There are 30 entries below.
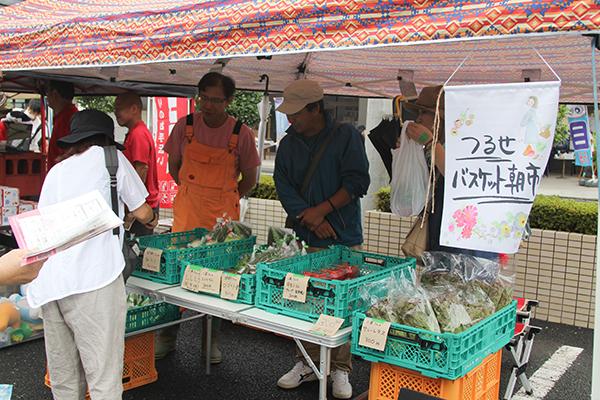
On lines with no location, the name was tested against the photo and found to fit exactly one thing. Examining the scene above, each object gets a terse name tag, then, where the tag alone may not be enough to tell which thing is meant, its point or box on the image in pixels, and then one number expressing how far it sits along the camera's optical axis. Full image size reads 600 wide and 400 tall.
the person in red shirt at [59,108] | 5.27
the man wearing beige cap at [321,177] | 3.84
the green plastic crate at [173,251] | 3.34
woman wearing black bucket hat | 2.79
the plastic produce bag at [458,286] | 2.58
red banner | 7.70
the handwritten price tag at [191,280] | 3.16
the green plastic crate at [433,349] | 2.37
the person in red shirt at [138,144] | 4.66
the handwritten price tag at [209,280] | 3.09
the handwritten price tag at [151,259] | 3.37
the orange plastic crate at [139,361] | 3.94
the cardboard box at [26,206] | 5.32
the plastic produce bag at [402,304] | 2.54
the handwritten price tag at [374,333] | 2.49
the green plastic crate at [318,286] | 2.73
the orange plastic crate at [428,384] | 2.45
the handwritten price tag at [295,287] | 2.78
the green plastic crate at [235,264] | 3.00
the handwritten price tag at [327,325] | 2.62
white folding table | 2.65
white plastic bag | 3.62
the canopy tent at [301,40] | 2.04
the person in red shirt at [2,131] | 7.01
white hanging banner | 2.27
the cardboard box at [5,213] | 5.20
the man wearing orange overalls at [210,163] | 4.41
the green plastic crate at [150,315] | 3.81
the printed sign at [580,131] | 5.29
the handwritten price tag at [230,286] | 3.01
